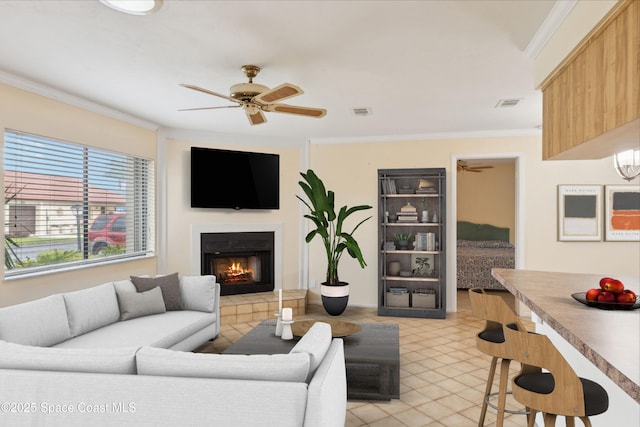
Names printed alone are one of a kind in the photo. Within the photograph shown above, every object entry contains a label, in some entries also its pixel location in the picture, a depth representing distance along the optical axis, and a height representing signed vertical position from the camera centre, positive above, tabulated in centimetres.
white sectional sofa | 173 -73
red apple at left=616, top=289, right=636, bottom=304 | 206 -41
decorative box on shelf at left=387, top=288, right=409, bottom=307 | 585 -116
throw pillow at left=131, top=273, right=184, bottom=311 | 404 -71
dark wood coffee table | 312 -105
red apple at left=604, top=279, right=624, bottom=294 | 210 -36
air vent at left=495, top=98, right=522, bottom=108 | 425 +111
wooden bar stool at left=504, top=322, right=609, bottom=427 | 153 -68
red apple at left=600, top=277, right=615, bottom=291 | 214 -35
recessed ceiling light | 224 +110
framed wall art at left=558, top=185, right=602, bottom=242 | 540 +0
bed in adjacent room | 720 -83
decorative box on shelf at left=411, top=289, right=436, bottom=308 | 576 -117
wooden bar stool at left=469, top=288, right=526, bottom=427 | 229 -69
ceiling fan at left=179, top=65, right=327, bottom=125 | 305 +87
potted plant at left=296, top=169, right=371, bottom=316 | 539 -38
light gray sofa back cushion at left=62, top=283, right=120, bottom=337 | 322 -76
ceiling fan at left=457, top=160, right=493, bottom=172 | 693 +77
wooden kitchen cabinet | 164 +54
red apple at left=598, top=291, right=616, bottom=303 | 206 -41
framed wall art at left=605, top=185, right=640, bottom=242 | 532 +0
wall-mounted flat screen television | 581 +47
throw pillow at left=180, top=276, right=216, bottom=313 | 419 -80
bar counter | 128 -46
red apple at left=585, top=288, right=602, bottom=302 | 209 -40
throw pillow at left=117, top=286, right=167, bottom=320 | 373 -81
